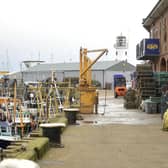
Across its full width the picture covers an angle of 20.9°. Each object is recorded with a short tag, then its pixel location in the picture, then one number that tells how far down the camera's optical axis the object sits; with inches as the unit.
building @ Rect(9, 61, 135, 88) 3555.6
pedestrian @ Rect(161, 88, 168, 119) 848.3
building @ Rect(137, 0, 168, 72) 1285.7
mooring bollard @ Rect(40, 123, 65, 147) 497.0
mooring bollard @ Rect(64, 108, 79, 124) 756.6
